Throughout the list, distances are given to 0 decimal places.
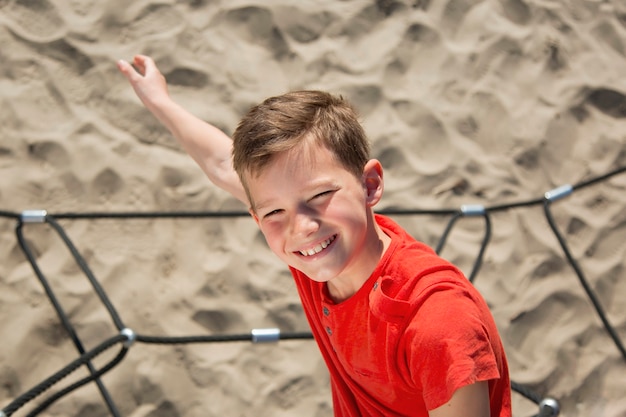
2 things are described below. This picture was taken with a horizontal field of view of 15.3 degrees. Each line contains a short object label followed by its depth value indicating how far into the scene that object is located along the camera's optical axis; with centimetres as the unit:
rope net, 278
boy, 223
